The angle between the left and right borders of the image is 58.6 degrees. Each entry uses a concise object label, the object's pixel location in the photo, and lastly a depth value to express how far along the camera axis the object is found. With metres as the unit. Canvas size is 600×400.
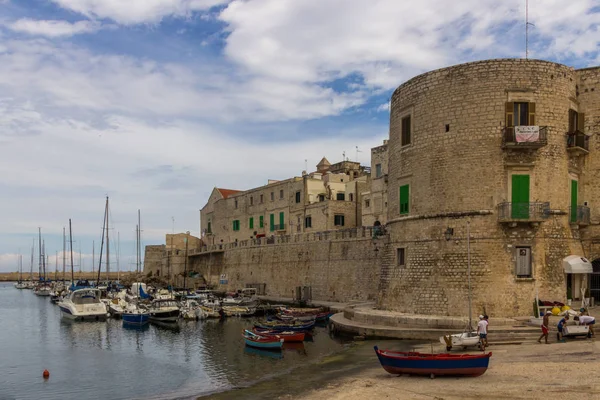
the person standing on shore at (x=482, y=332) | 18.95
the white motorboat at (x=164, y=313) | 36.56
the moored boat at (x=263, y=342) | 24.19
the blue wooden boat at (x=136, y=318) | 35.94
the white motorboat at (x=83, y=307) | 40.03
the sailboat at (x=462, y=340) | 18.54
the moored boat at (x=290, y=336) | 26.20
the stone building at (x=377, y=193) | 45.27
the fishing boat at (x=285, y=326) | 26.97
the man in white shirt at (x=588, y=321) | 19.47
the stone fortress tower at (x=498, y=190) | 22.94
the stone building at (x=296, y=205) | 53.34
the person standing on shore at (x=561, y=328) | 19.58
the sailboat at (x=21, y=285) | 100.88
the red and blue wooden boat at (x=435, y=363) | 15.26
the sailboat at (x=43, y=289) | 76.76
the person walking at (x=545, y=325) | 19.23
